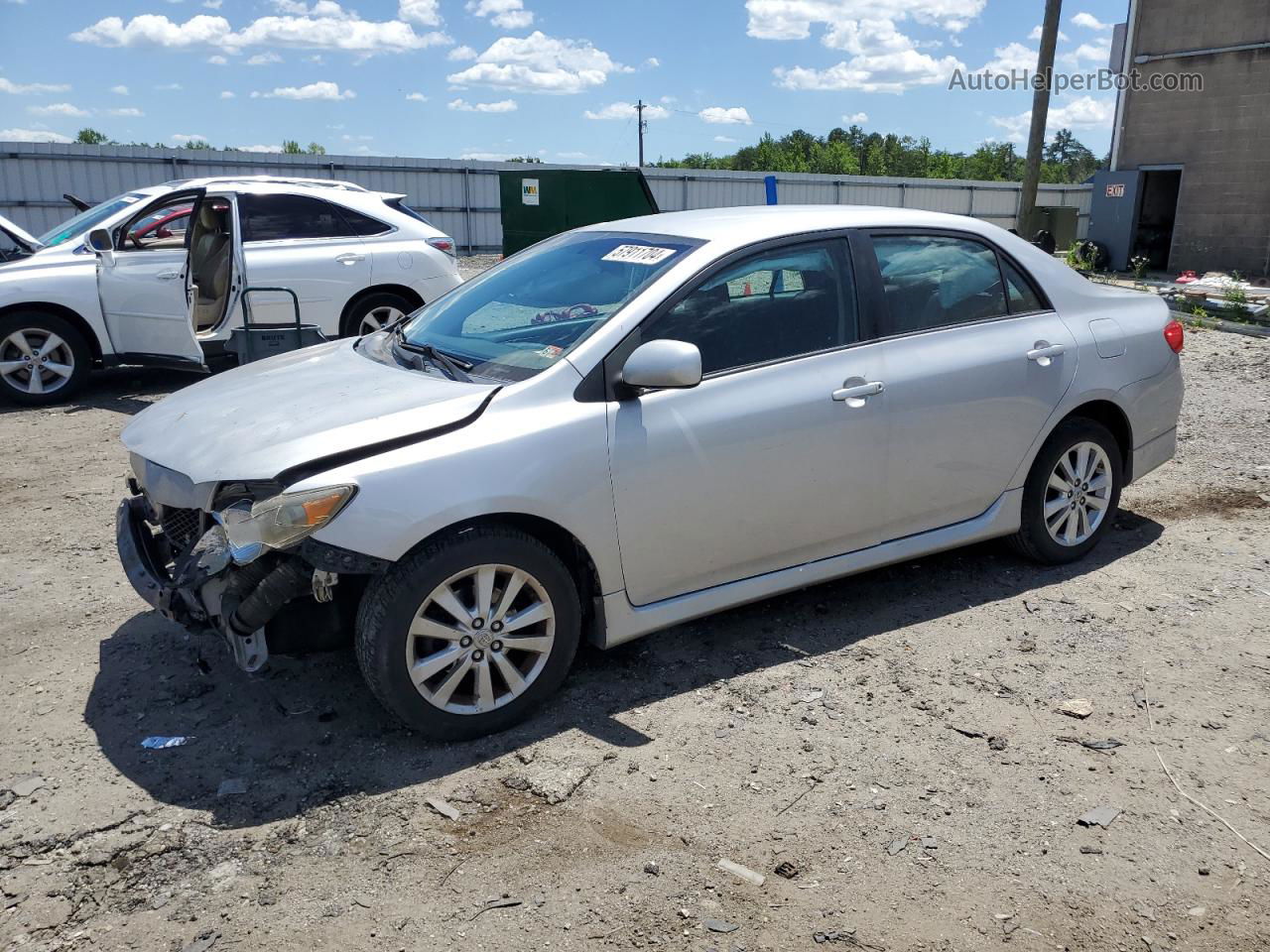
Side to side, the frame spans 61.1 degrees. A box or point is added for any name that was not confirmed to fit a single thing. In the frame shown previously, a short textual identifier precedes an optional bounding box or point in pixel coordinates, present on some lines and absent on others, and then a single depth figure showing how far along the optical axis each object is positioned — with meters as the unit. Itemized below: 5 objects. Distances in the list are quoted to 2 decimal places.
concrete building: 21.41
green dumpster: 14.84
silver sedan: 3.41
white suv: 8.77
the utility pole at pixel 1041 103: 16.34
